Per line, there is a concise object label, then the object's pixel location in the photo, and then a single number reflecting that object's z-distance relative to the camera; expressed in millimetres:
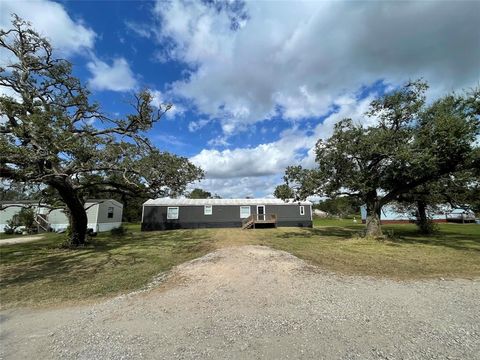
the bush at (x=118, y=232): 21138
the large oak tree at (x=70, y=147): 10195
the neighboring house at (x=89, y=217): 24297
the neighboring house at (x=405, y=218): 36219
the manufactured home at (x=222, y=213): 27109
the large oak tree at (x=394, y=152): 12448
